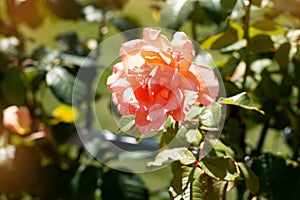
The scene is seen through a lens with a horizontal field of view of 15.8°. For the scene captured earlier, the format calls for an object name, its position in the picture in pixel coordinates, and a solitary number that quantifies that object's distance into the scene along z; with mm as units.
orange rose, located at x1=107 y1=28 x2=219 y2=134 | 841
